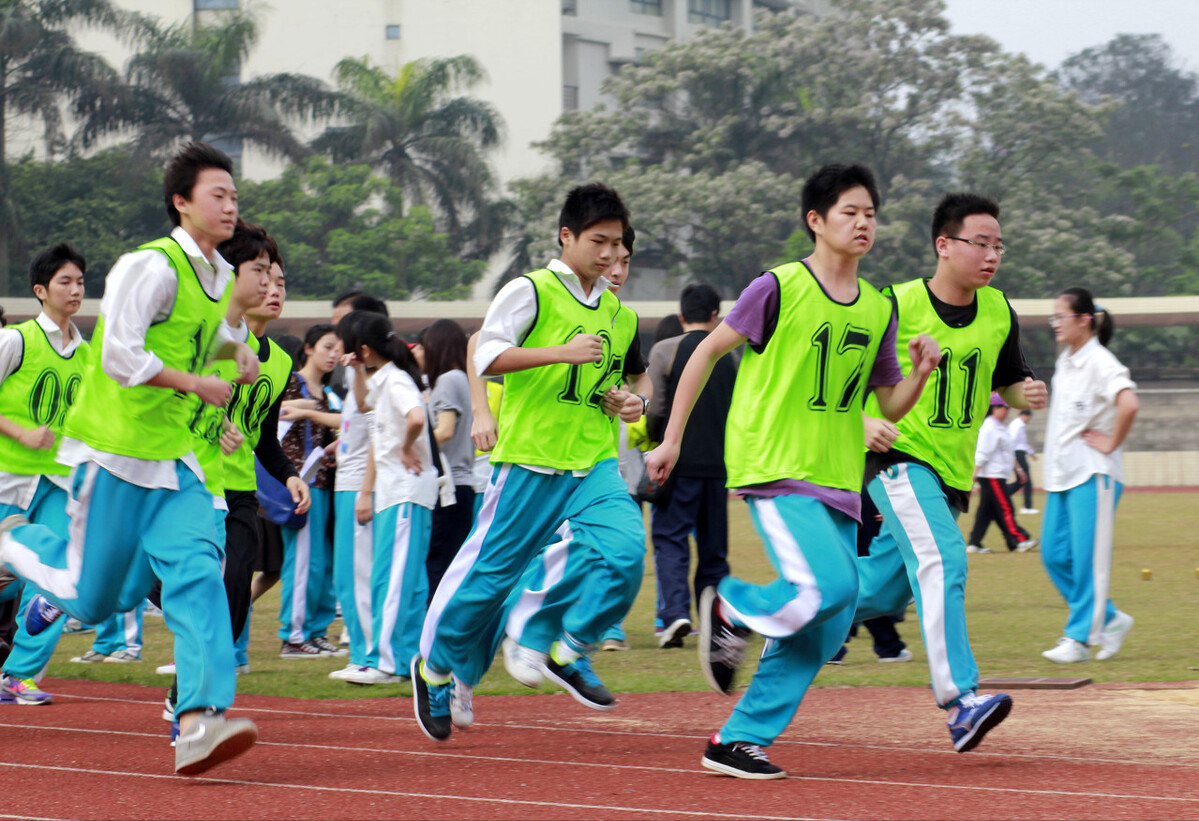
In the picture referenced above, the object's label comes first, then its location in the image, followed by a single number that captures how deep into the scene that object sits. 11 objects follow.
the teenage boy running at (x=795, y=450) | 9.59
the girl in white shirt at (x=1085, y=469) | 16.66
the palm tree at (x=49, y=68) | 84.12
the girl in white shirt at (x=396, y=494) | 15.02
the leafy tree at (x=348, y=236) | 83.94
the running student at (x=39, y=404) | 13.76
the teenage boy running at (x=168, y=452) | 9.37
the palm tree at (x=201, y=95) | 86.19
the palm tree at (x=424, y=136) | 88.75
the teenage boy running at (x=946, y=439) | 10.77
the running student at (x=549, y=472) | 11.27
